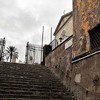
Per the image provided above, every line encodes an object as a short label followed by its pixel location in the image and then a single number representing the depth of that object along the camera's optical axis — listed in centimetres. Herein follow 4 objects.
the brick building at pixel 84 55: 652
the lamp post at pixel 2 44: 1790
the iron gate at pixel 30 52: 1700
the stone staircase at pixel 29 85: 688
